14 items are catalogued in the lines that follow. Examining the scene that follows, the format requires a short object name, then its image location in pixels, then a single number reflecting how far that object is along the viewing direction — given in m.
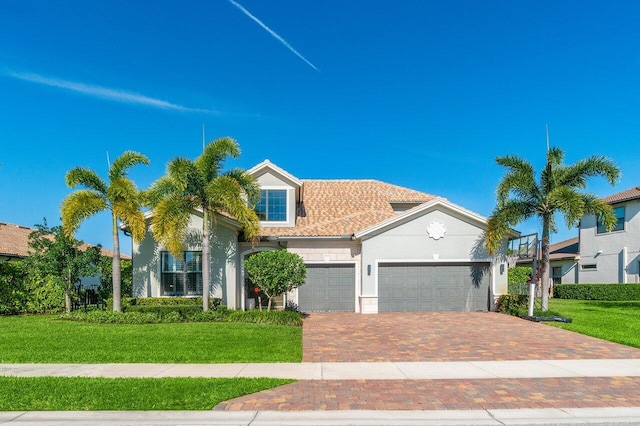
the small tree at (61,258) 17.66
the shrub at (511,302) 18.16
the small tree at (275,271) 15.95
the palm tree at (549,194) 16.73
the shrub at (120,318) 15.38
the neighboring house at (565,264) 31.12
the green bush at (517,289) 21.32
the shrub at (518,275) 25.52
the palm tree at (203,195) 16.14
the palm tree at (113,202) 16.28
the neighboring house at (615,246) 26.58
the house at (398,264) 19.16
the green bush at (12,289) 18.66
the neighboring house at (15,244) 22.59
